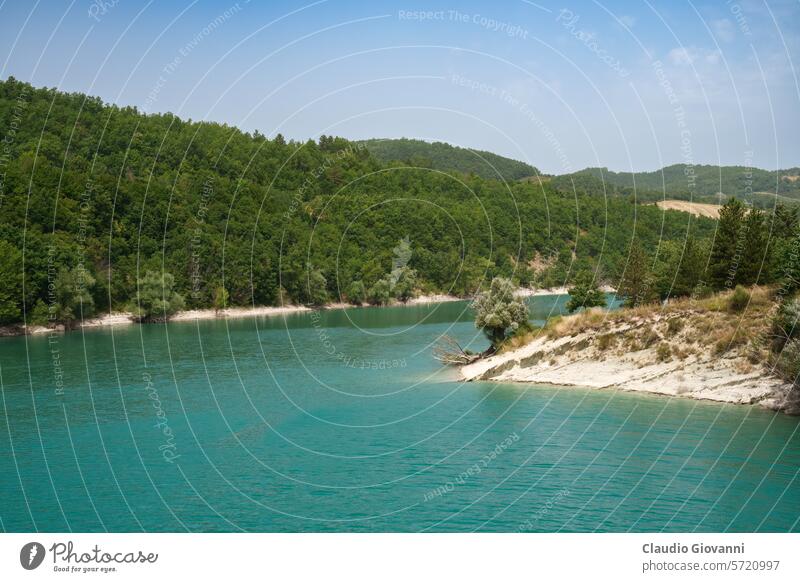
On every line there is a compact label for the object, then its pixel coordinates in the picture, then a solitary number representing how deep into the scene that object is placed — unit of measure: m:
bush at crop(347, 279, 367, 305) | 131.12
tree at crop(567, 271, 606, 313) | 61.34
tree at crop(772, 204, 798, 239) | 62.61
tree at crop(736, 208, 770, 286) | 47.88
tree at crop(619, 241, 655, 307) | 63.80
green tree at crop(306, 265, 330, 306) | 125.00
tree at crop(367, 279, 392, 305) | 133.25
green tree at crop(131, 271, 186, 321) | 102.88
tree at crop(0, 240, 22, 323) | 83.62
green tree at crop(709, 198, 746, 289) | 49.62
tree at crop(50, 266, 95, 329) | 90.31
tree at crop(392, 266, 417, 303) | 137.77
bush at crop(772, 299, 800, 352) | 34.47
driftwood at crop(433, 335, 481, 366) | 52.77
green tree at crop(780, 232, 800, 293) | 38.19
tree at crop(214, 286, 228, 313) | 115.81
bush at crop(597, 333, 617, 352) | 43.75
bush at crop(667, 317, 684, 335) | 41.38
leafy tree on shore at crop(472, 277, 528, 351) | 50.41
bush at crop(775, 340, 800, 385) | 33.91
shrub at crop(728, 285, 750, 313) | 40.38
